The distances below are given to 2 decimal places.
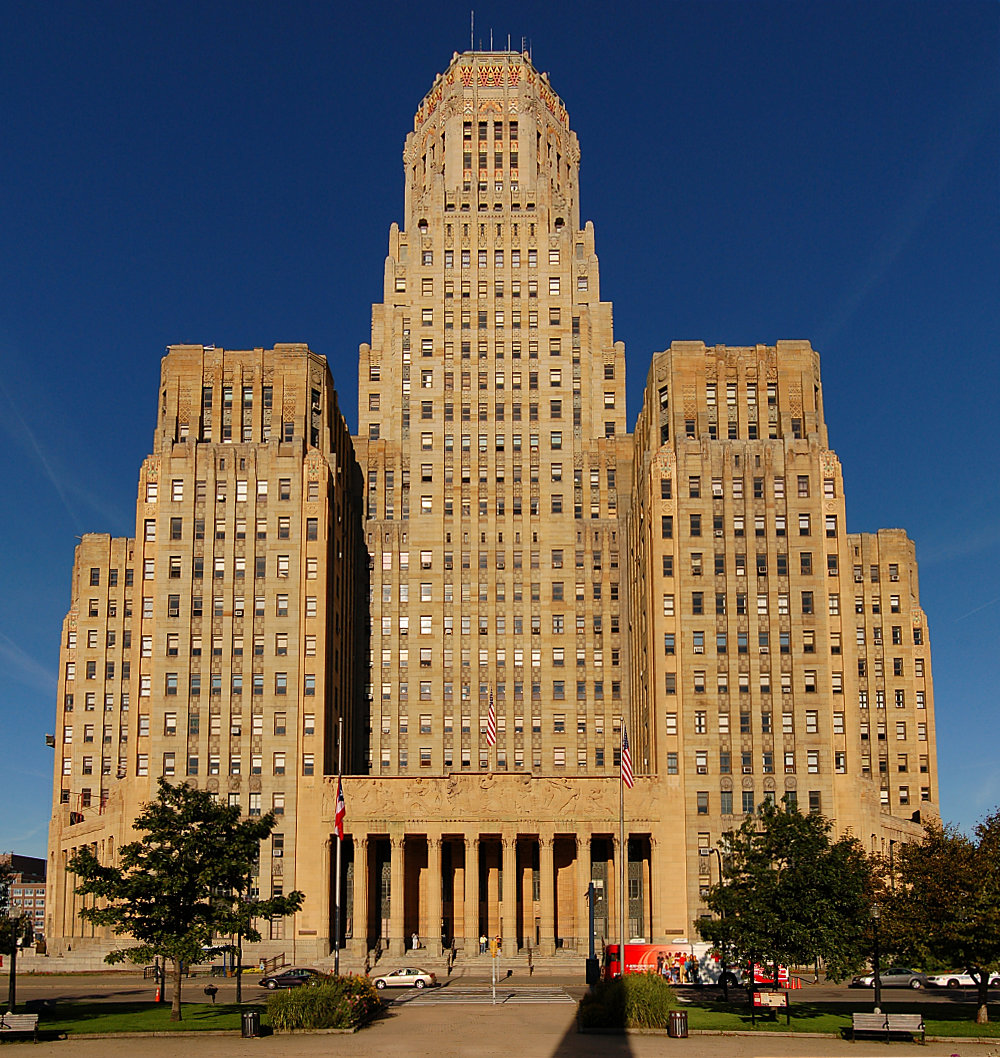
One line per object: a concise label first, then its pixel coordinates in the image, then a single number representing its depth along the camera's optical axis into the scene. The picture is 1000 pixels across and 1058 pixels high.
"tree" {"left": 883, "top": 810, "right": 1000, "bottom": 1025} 58.88
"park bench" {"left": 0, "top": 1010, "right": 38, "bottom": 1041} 52.12
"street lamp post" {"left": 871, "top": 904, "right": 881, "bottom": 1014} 59.79
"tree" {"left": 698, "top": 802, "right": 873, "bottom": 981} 61.75
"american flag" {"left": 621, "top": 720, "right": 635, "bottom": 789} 80.24
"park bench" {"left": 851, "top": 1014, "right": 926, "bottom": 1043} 52.06
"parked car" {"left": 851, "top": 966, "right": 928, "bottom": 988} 84.12
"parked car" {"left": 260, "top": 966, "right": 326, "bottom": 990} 81.12
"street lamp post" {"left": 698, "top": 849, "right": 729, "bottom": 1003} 64.44
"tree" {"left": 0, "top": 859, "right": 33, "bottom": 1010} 61.43
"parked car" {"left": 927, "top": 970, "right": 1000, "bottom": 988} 83.25
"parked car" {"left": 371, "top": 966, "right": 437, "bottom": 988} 83.75
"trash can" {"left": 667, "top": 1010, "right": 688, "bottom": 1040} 53.22
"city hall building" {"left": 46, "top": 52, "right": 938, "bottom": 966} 111.06
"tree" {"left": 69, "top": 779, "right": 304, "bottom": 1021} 62.25
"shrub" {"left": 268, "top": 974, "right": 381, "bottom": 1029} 54.72
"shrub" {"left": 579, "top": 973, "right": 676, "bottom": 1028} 55.06
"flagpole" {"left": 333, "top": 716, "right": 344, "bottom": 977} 102.75
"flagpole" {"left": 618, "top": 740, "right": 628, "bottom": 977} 71.38
